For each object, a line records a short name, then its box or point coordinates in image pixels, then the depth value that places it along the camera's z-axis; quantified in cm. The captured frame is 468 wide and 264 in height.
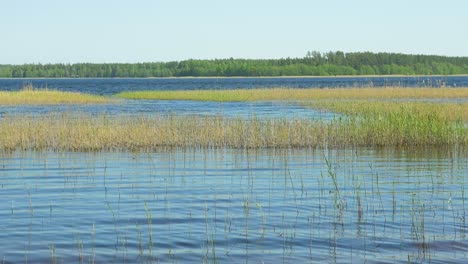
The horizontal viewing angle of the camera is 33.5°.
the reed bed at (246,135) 2480
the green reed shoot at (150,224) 1167
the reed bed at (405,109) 2639
